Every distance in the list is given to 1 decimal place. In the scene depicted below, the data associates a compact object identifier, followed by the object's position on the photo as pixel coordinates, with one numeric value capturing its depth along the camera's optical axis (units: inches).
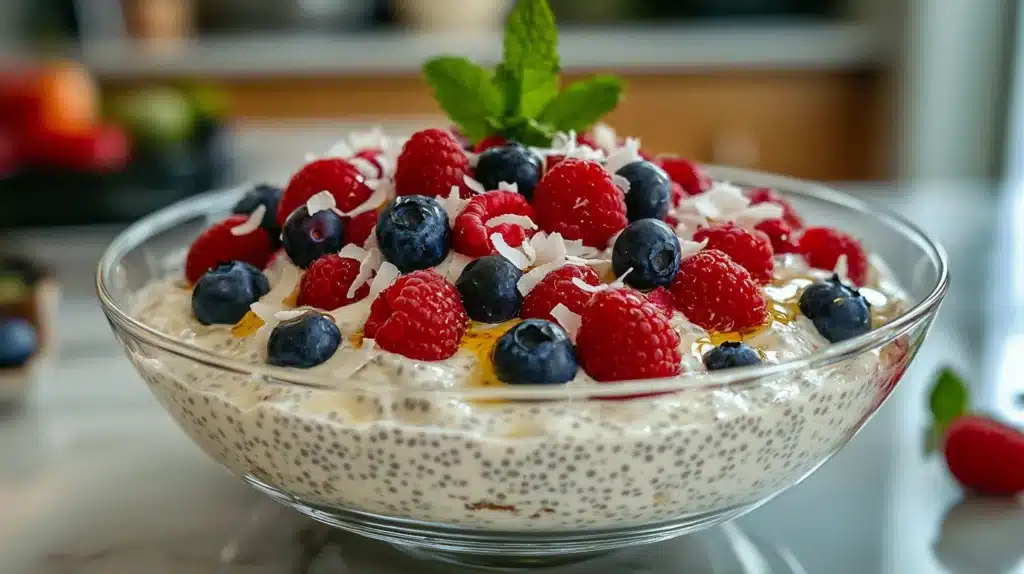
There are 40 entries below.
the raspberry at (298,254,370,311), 15.2
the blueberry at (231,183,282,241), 16.8
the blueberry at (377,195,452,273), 14.9
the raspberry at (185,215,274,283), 16.5
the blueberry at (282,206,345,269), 15.5
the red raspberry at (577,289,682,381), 13.9
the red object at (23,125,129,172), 28.9
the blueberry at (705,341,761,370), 14.2
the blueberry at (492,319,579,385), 13.7
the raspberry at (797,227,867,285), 16.6
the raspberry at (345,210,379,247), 15.8
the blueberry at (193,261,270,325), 15.3
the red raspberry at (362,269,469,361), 14.1
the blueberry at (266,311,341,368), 14.3
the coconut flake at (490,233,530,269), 14.8
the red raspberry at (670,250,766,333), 14.8
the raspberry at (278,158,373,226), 16.1
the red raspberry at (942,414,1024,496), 16.2
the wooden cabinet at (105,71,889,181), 44.2
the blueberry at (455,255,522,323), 14.5
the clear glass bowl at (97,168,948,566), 13.5
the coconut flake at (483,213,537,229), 15.2
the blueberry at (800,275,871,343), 14.9
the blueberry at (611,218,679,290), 14.8
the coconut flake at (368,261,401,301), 14.9
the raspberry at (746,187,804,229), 17.4
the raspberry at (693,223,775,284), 15.5
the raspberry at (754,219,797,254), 16.4
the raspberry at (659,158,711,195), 17.3
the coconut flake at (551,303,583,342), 14.3
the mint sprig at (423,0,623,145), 16.7
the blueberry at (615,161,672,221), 15.8
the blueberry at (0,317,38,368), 18.4
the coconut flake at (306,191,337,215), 15.6
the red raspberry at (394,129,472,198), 15.8
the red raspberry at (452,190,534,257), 15.1
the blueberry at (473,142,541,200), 15.7
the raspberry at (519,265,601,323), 14.5
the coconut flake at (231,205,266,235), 16.4
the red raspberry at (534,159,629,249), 15.4
